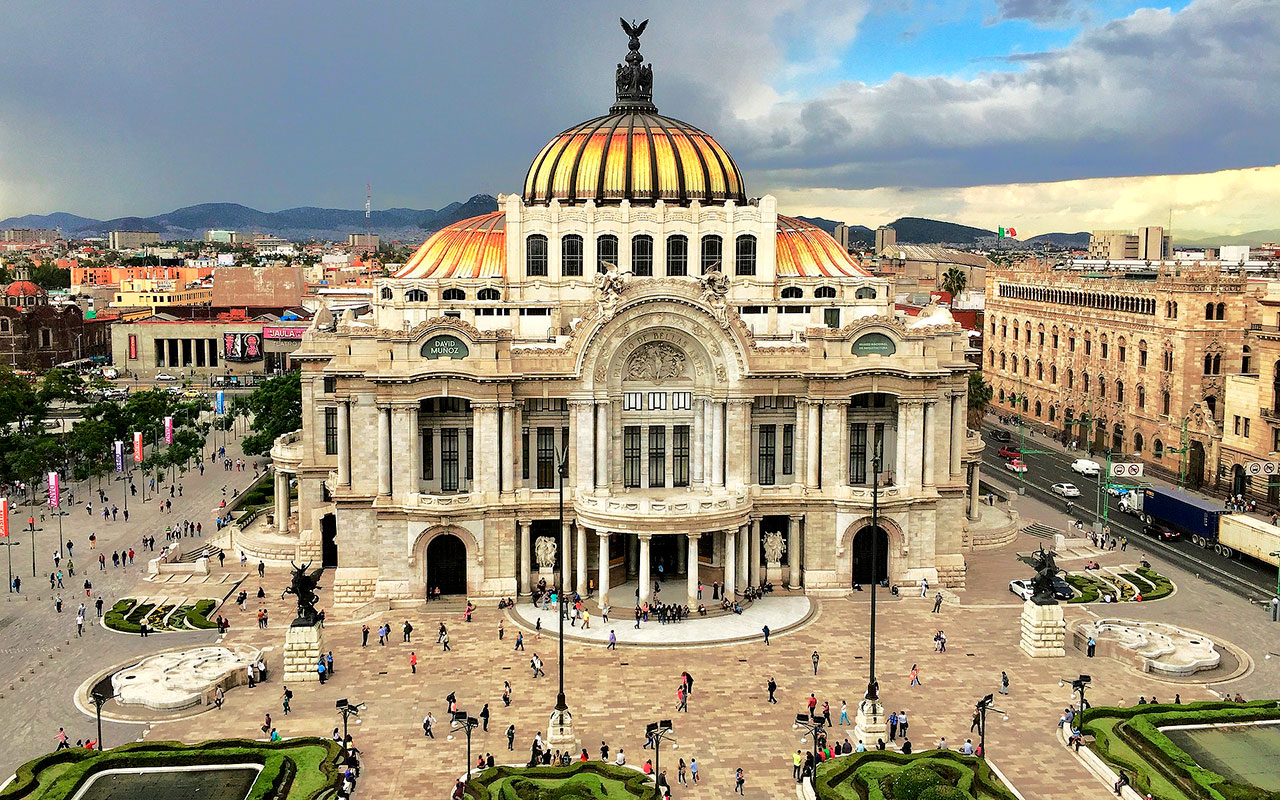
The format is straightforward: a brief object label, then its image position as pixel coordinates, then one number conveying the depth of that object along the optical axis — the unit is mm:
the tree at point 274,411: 106000
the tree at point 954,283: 181625
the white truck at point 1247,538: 75625
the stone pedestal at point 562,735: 48500
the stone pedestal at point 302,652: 57656
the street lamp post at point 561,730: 48531
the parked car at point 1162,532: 86312
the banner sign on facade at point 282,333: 173300
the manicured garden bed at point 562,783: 43281
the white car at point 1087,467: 108625
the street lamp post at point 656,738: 43844
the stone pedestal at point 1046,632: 60906
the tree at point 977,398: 111944
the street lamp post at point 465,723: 44919
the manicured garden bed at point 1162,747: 43875
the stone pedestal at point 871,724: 49719
